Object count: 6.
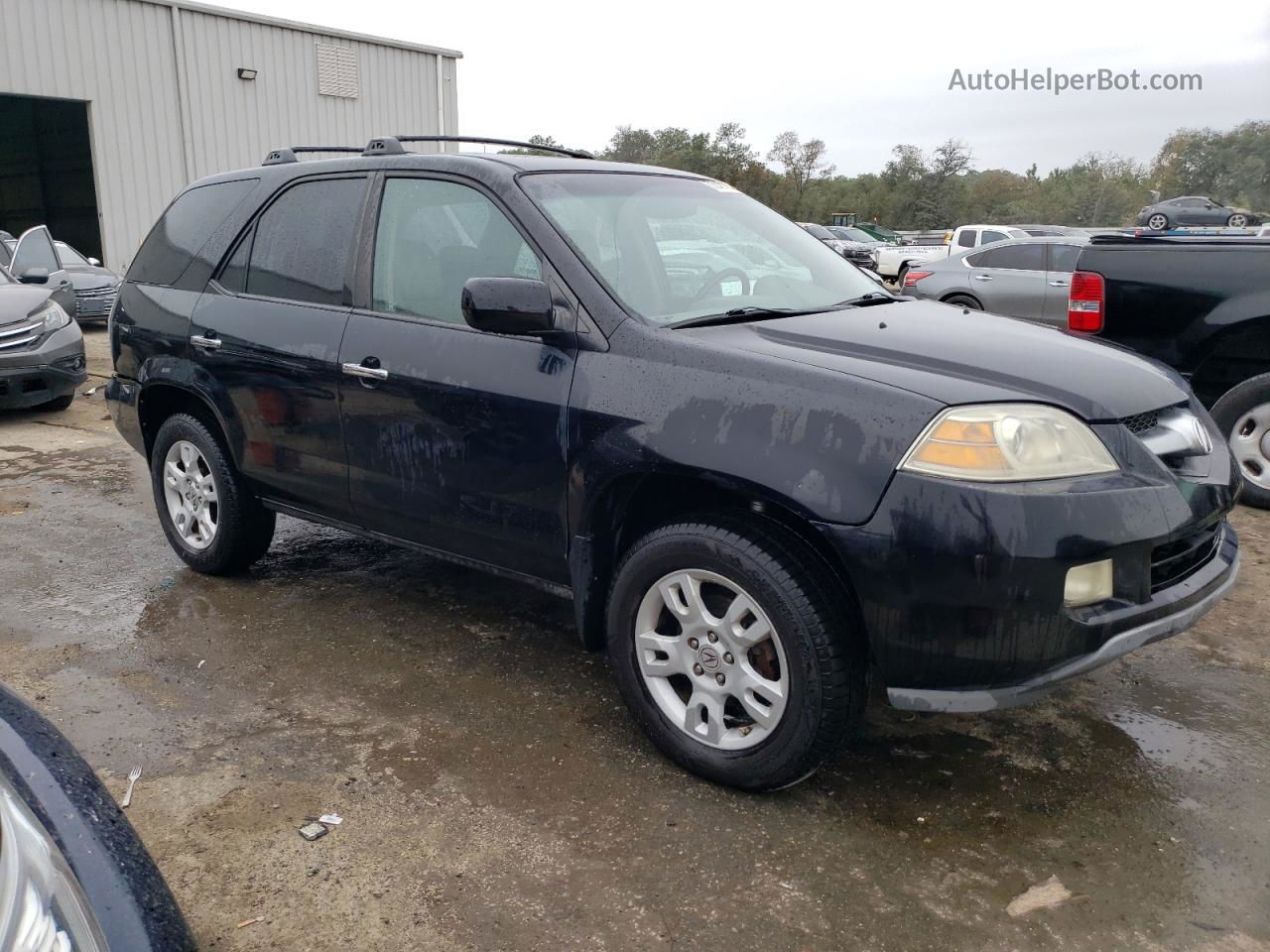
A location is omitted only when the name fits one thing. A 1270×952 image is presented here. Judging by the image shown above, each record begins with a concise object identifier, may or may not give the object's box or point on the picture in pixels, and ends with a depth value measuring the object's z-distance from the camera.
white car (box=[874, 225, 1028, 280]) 21.75
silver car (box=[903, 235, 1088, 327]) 11.95
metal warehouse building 16.56
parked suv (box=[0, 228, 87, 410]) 8.31
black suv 2.50
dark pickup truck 5.46
